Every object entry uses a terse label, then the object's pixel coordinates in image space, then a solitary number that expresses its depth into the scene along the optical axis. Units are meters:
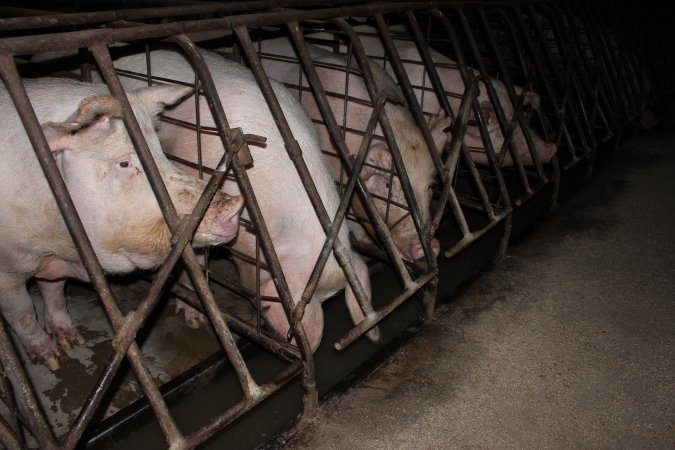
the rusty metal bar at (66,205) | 1.68
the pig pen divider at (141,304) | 1.71
